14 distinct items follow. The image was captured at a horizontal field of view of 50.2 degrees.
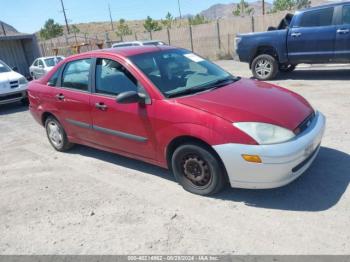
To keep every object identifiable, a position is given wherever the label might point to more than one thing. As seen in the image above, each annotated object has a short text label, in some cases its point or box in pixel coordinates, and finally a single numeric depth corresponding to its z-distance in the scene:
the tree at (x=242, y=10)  51.50
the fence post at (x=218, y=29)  23.34
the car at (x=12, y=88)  10.71
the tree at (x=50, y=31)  60.91
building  18.36
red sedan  3.57
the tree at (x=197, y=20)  46.72
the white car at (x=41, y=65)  17.23
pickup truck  9.36
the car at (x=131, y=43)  16.02
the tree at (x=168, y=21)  56.81
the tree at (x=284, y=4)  48.31
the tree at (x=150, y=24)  47.44
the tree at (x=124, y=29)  51.41
